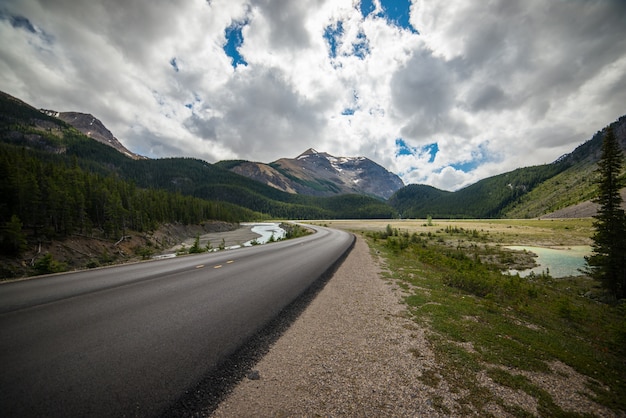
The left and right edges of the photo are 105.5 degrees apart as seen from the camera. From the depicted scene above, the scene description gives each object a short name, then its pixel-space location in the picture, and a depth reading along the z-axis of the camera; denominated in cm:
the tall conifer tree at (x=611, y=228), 1527
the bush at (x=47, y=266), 1151
